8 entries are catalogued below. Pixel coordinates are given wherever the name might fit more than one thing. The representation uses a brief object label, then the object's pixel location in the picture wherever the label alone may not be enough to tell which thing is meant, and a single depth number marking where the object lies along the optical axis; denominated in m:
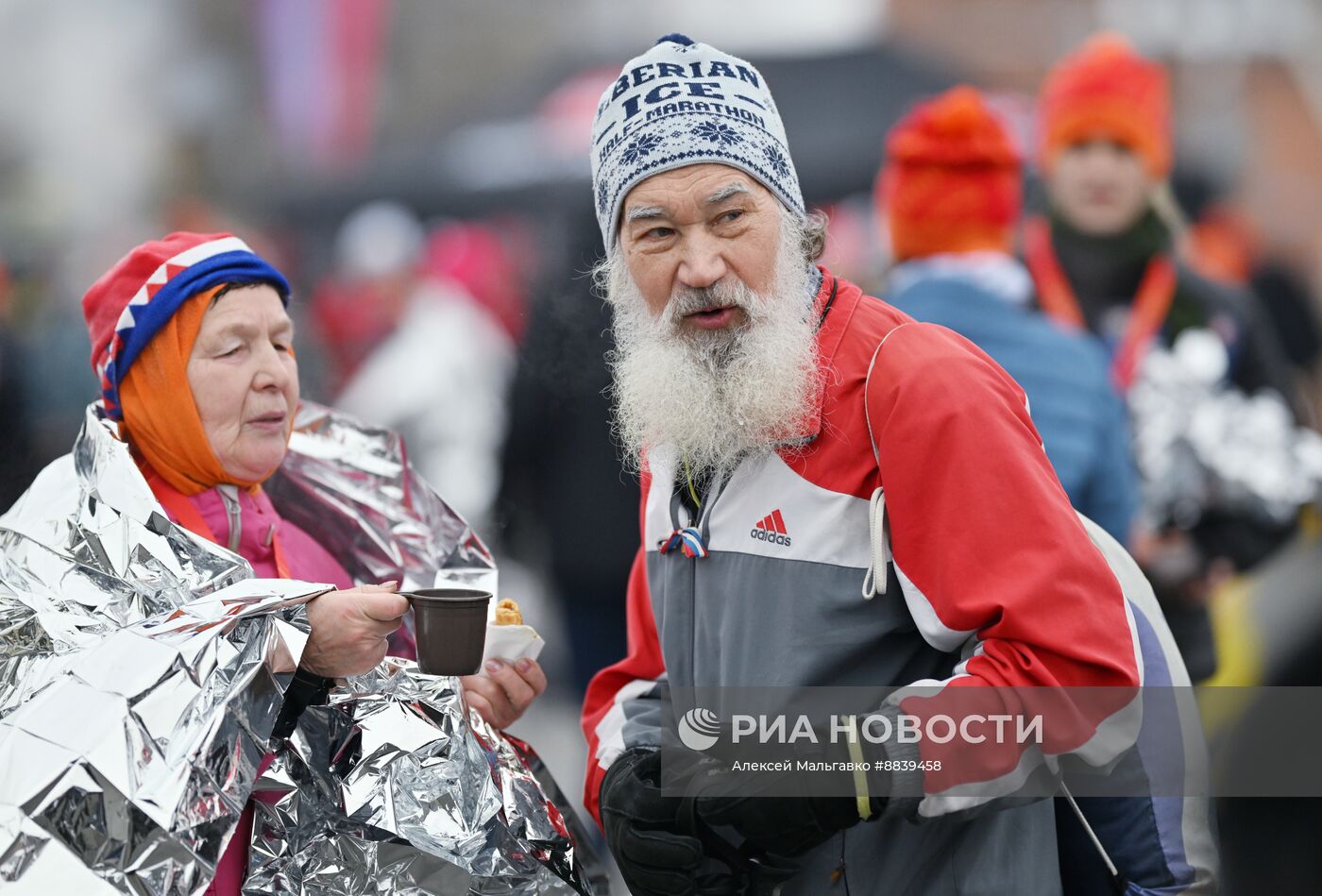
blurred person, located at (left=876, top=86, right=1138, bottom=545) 7.69
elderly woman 4.95
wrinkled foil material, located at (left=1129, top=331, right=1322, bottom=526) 8.82
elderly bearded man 3.88
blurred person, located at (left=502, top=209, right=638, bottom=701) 9.30
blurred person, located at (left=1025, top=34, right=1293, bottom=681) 9.46
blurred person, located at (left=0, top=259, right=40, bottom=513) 6.14
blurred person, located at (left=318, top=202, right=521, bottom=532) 12.48
